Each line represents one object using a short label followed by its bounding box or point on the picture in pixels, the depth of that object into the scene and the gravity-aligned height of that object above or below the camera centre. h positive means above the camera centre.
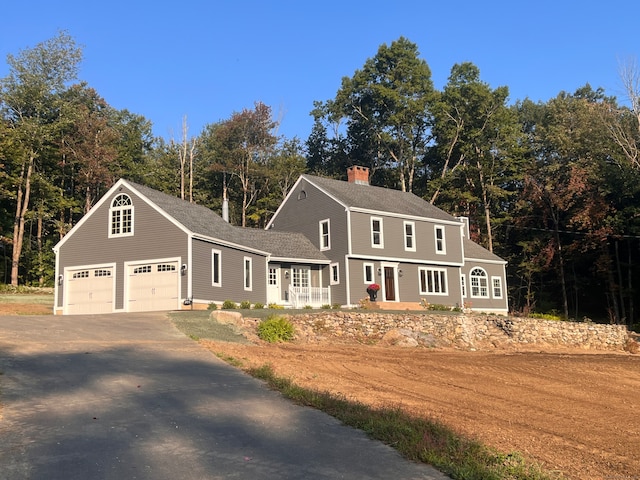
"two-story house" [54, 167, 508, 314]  26.20 +2.36
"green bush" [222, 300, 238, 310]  25.99 -0.04
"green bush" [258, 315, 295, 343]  19.90 -0.89
